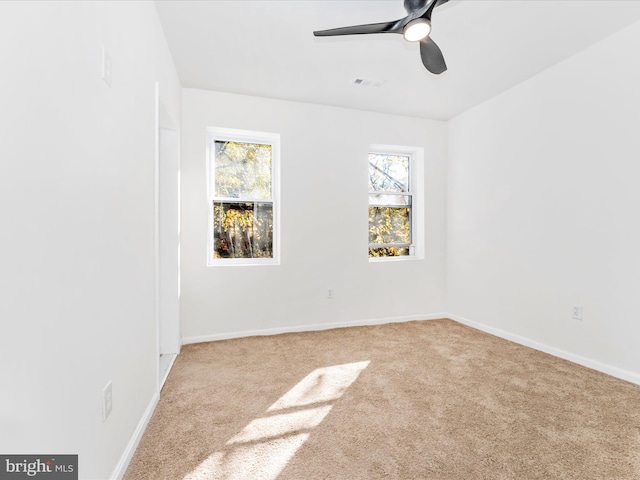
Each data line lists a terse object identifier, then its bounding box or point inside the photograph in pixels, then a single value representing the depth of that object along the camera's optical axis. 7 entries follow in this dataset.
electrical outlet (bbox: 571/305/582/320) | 2.86
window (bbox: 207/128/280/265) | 3.65
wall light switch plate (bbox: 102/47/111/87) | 1.36
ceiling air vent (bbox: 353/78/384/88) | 3.29
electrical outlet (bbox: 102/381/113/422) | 1.34
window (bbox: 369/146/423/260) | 4.30
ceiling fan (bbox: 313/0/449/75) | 1.78
